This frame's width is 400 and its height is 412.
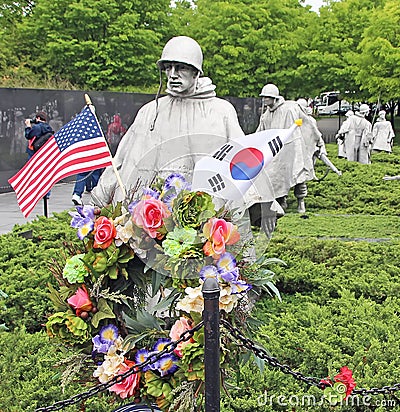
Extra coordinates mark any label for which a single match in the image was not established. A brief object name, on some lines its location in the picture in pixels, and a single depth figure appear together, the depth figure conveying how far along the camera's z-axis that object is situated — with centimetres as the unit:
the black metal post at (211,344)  238
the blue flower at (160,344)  286
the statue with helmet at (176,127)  414
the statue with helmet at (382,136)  2336
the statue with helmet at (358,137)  1950
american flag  405
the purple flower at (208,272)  268
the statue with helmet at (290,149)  967
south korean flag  304
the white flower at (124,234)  288
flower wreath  271
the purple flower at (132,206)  289
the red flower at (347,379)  294
